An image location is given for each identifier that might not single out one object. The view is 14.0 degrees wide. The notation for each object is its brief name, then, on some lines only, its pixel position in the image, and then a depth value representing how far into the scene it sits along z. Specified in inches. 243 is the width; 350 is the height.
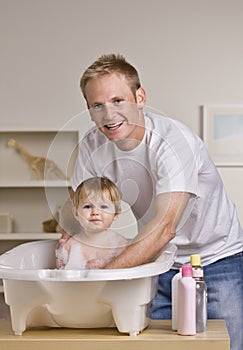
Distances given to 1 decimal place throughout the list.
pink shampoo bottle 100.2
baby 106.6
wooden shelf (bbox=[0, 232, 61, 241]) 223.1
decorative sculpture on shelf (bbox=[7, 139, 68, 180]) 227.1
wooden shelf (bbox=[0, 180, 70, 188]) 223.9
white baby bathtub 96.6
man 107.7
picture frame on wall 227.5
